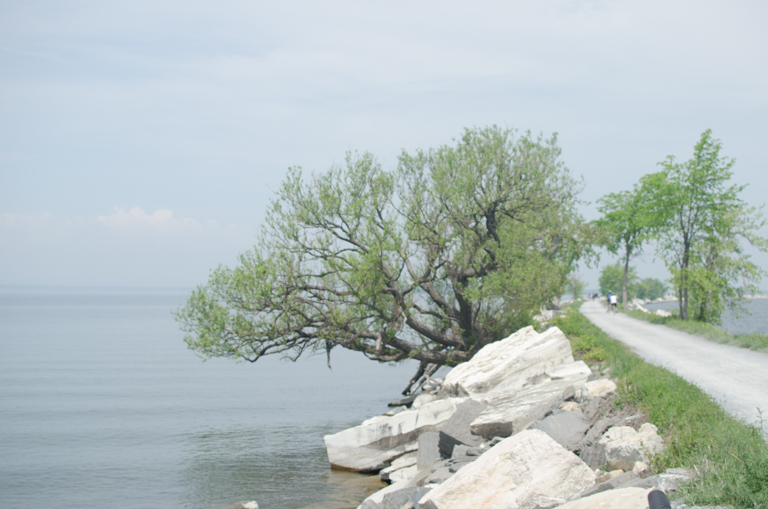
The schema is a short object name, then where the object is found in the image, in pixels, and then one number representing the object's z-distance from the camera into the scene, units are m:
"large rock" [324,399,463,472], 18.69
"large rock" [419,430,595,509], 9.57
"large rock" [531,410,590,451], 11.78
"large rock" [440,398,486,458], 15.09
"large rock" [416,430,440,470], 15.94
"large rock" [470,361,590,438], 14.51
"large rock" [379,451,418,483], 17.64
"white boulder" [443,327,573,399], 19.42
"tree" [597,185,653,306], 54.56
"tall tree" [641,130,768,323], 39.34
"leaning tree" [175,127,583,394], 24.62
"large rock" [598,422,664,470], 9.90
